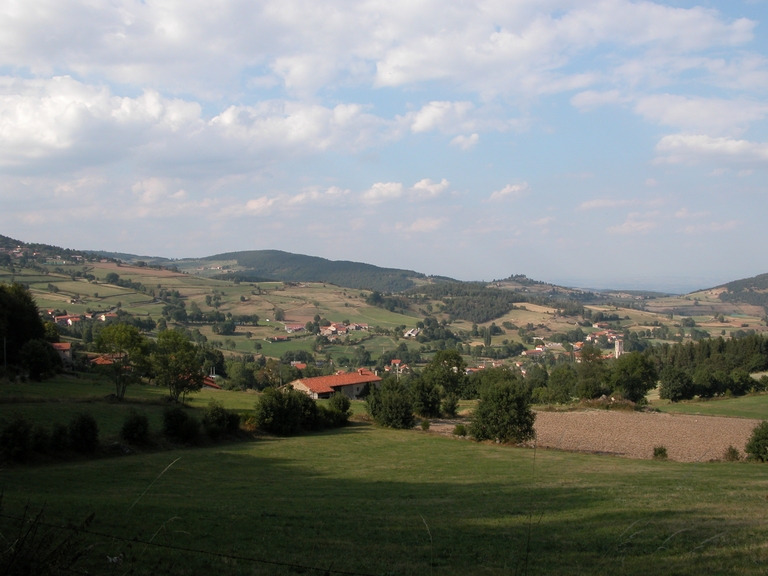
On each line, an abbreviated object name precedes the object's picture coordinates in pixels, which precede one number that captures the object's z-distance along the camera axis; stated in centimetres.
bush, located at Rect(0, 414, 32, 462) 2206
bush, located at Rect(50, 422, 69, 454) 2477
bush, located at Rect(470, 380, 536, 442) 4044
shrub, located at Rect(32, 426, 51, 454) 2363
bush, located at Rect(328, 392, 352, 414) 4866
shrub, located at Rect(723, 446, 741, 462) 3328
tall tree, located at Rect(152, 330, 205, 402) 4391
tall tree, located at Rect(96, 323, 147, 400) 4294
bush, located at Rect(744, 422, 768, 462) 3250
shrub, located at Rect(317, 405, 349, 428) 4569
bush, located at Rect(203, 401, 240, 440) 3438
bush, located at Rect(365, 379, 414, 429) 4831
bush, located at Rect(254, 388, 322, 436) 3984
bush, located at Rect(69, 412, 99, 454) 2578
